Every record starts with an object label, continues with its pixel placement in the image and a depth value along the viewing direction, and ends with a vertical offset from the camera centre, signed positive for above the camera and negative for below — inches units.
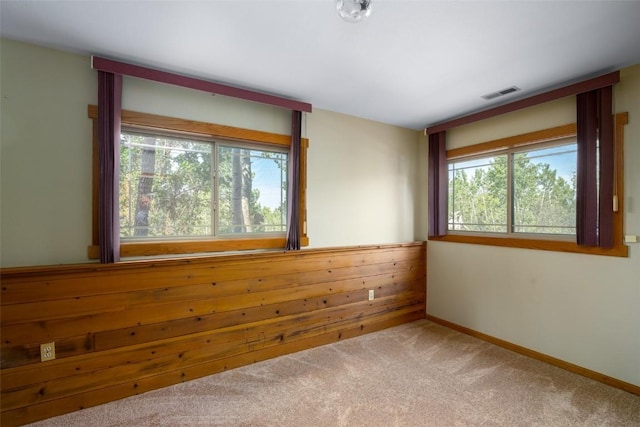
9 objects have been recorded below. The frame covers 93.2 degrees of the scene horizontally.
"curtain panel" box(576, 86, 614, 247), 97.6 +14.8
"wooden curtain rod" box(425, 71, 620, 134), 96.4 +42.2
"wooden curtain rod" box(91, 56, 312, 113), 88.7 +43.3
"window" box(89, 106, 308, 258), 98.5 +9.8
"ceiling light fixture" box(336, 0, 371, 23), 47.5 +32.6
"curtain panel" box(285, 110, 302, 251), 121.3 +9.9
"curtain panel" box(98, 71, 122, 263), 88.4 +14.9
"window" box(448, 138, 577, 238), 113.8 +9.5
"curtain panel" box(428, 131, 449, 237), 151.1 +14.7
